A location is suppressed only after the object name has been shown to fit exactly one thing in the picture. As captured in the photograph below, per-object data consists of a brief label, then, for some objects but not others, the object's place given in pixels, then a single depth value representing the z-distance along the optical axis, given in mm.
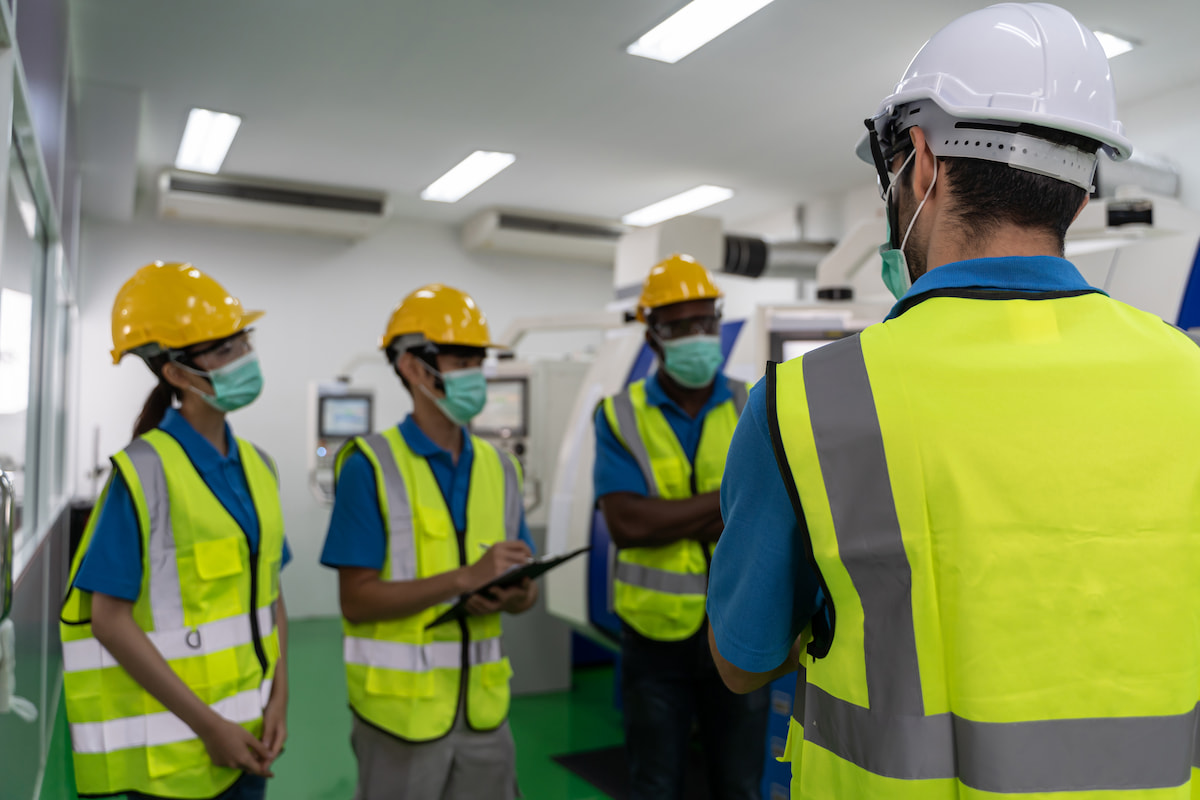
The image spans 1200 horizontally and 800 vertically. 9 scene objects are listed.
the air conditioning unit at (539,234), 7410
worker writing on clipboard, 1918
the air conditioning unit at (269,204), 6383
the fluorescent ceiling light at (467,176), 6062
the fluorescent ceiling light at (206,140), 5344
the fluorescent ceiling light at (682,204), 6797
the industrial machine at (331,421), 6480
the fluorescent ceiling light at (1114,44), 4078
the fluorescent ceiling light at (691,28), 3805
